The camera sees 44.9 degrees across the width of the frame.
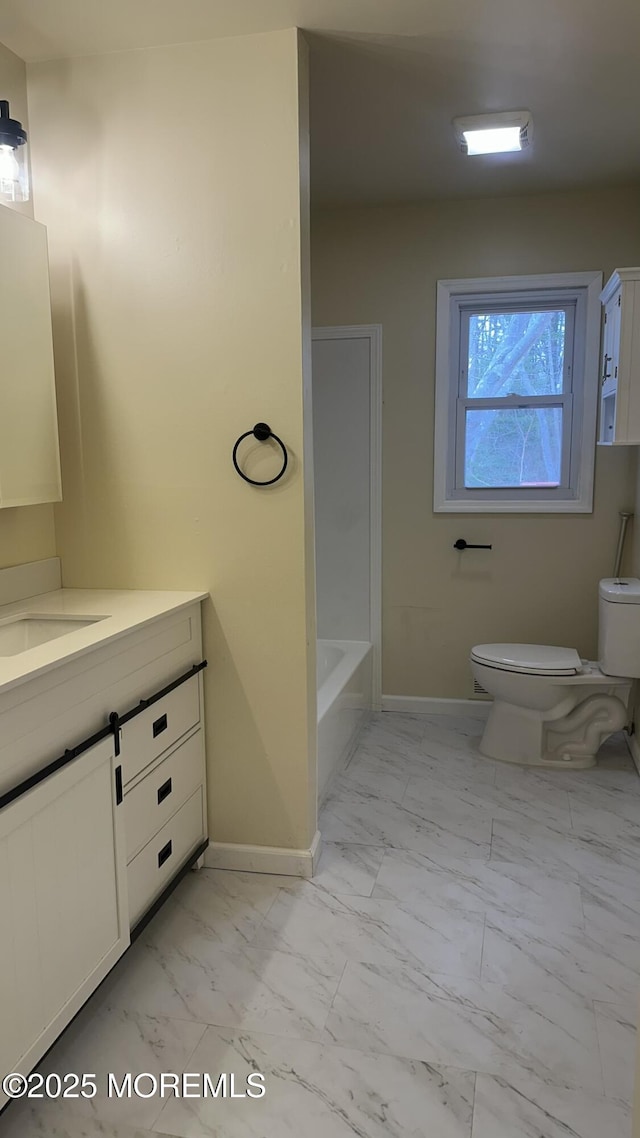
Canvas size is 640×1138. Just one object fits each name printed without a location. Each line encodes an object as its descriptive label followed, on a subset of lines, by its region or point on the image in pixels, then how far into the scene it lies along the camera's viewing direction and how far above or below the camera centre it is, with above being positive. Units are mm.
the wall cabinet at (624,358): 2955 +406
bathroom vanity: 1499 -736
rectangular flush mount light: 2688 +1172
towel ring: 2266 +89
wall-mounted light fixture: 2023 +817
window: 3609 +320
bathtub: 3051 -1012
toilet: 3205 -979
